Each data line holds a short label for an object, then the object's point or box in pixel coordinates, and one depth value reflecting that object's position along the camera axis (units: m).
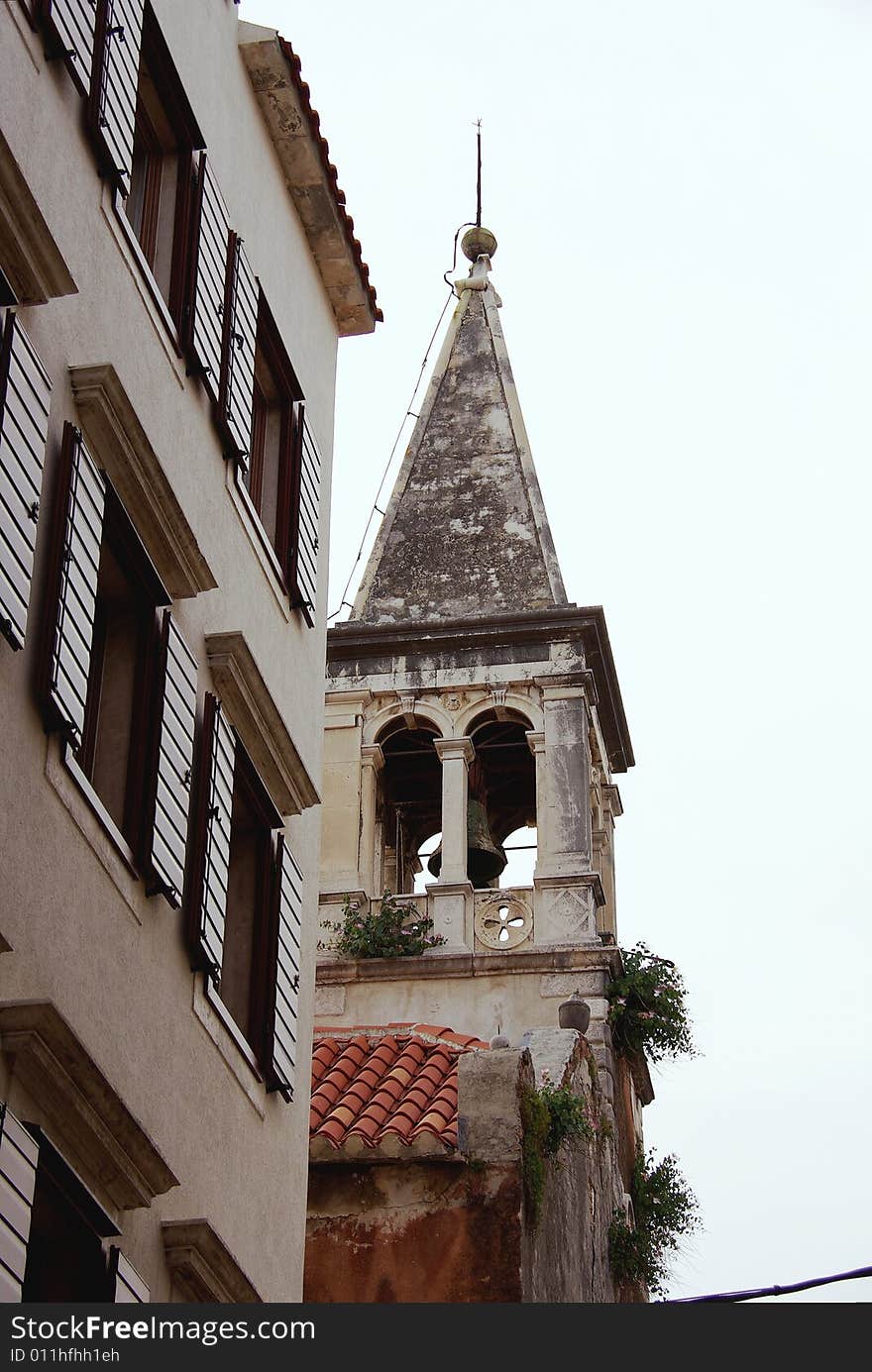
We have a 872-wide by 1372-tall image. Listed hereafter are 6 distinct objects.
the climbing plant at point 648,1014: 21.08
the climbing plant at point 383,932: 21.27
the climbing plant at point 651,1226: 18.45
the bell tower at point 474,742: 21.09
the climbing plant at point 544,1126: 13.58
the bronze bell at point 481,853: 22.34
